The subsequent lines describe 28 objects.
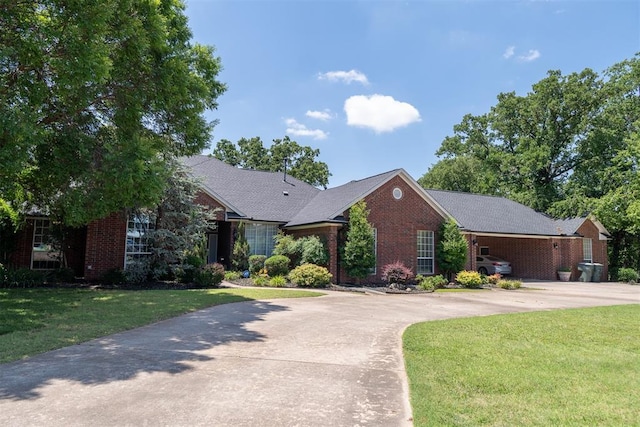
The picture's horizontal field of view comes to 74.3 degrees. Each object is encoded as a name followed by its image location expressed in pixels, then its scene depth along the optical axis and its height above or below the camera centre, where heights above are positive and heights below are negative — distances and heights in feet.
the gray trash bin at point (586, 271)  91.70 -3.39
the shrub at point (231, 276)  63.05 -4.03
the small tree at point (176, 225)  57.21 +3.26
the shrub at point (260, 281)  58.70 -4.39
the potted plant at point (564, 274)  92.48 -4.15
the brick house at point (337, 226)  58.85 +4.39
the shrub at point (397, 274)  62.85 -3.25
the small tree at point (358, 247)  63.10 +0.64
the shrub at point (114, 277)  54.13 -3.86
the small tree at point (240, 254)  66.85 -0.77
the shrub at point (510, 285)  69.36 -5.07
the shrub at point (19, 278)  48.52 -3.79
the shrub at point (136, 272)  54.85 -3.24
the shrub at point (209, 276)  54.70 -3.55
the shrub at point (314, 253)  63.41 -0.36
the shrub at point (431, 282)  61.82 -4.50
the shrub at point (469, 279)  67.62 -4.19
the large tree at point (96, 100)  32.19 +13.45
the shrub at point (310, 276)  59.31 -3.62
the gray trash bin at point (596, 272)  92.43 -3.62
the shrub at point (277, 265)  62.90 -2.27
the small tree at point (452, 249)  71.46 +0.64
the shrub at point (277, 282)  58.39 -4.46
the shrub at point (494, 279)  73.02 -4.43
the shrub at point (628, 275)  92.89 -4.18
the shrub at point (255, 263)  64.95 -2.08
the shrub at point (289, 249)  65.98 +0.18
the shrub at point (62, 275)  53.93 -3.81
